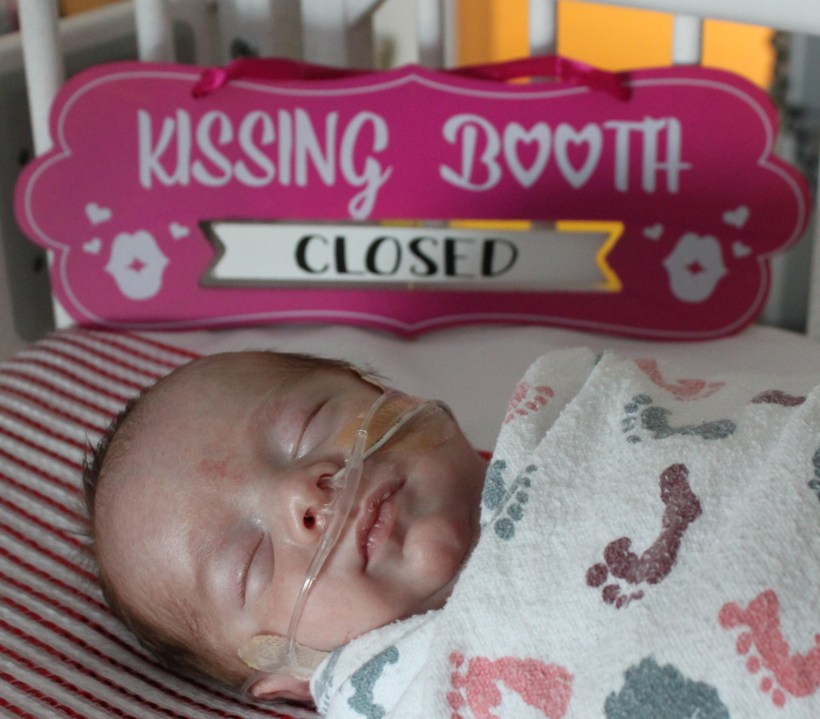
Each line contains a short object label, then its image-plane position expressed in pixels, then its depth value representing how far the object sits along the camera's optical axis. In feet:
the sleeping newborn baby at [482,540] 1.93
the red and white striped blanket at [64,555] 2.57
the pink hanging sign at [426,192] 3.72
